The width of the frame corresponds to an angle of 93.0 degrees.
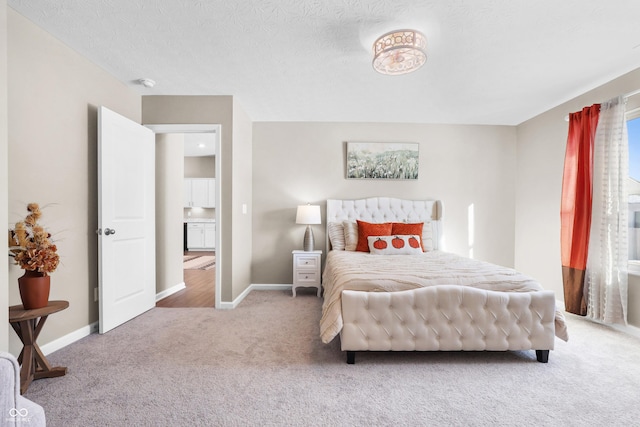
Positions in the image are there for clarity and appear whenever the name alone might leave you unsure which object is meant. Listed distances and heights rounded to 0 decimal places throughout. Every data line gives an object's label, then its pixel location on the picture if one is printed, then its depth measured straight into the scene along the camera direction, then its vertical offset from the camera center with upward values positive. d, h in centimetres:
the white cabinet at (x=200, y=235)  799 -71
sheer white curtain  279 -10
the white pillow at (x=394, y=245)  356 -43
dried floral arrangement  189 -25
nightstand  405 -81
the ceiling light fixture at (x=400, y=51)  214 +113
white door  269 -11
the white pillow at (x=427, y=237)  398 -37
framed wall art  438 +71
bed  217 -76
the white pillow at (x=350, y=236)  392 -35
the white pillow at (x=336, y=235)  402 -36
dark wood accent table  181 -85
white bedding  222 -53
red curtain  305 +6
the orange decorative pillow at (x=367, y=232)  379 -29
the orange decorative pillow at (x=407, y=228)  386 -25
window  284 +21
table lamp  408 -13
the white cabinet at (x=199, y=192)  807 +43
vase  192 -52
